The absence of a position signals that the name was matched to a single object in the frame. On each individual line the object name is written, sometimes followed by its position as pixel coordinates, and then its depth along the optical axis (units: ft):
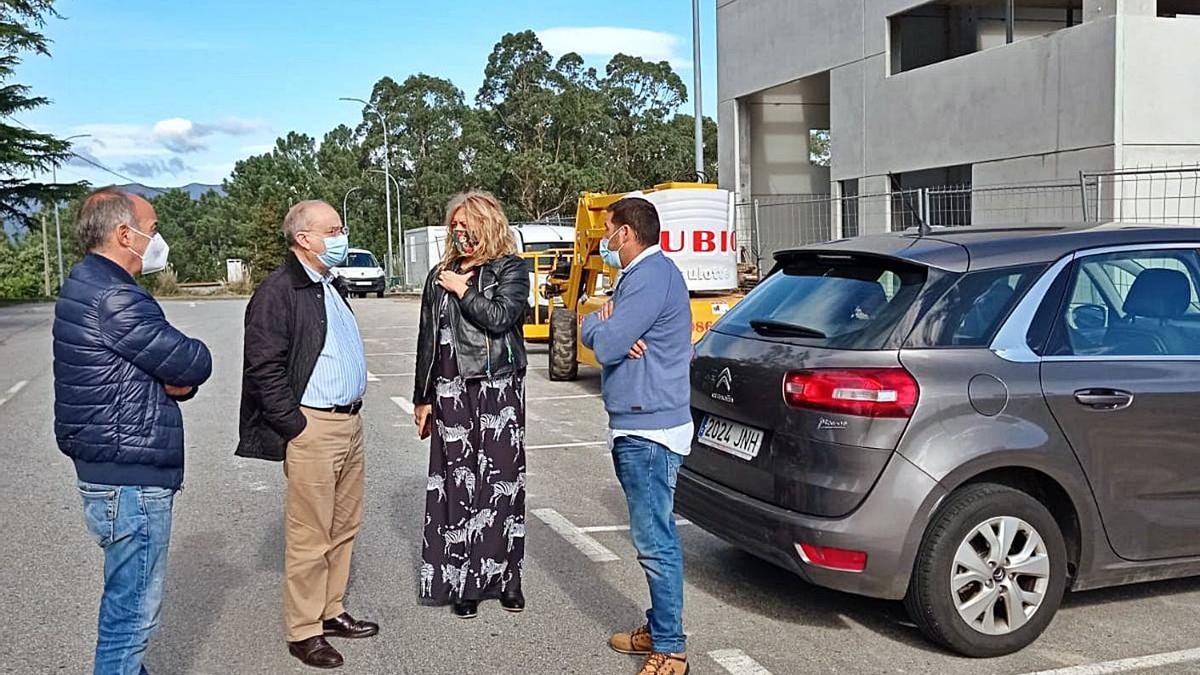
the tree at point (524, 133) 195.21
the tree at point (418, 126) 231.50
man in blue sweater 13.85
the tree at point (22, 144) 106.63
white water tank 39.32
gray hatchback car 14.58
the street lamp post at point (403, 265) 156.04
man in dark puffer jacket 11.46
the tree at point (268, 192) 224.33
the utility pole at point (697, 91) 65.05
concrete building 44.52
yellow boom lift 39.29
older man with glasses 14.71
